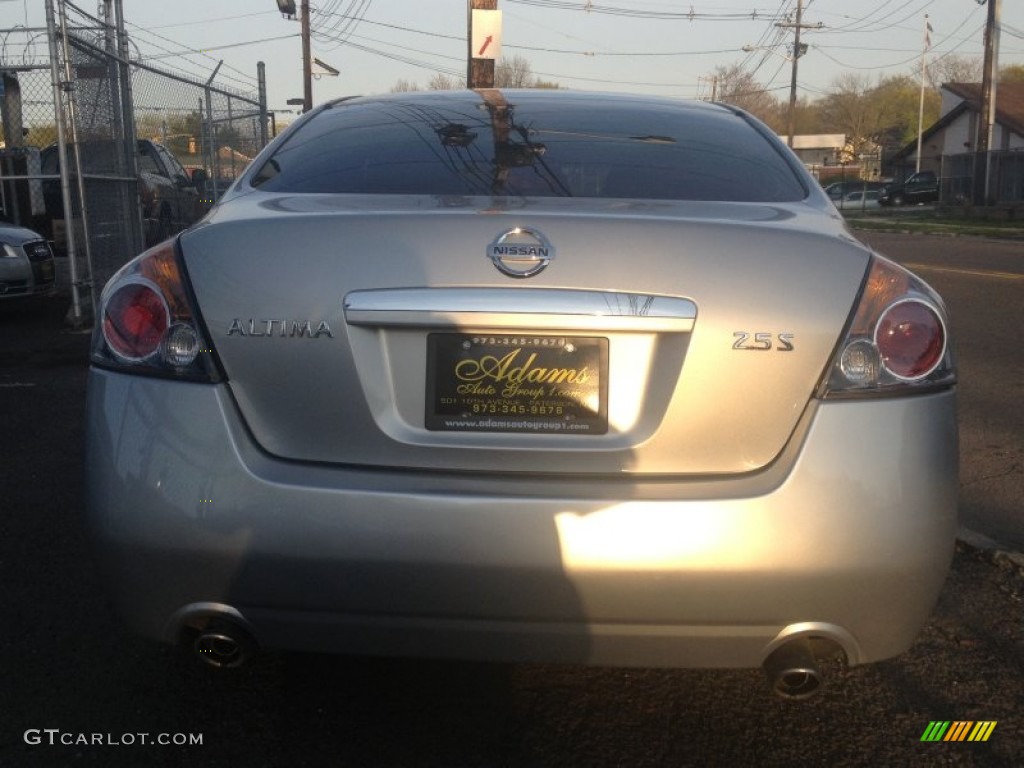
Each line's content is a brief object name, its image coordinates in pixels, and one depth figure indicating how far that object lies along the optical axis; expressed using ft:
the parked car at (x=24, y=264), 34.24
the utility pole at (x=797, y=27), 188.55
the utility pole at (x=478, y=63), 41.86
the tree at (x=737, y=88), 227.81
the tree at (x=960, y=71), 291.17
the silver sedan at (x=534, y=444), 7.57
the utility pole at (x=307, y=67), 121.08
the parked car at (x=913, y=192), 179.22
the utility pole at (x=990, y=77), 112.88
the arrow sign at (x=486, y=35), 41.14
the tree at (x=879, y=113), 290.15
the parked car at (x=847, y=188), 193.74
